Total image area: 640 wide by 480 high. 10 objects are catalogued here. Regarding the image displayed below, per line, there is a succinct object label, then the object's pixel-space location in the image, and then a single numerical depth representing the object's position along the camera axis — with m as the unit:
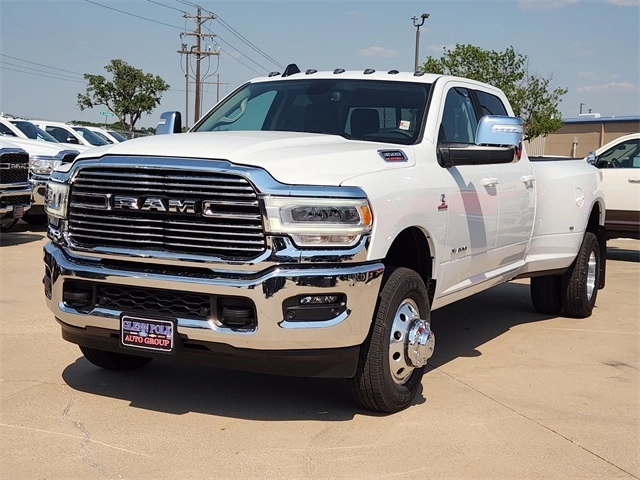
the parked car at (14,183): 12.02
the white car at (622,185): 12.86
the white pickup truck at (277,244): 4.32
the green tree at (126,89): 59.03
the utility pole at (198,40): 56.29
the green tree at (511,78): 39.38
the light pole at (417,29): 38.28
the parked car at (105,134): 24.87
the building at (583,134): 48.44
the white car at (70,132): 21.52
